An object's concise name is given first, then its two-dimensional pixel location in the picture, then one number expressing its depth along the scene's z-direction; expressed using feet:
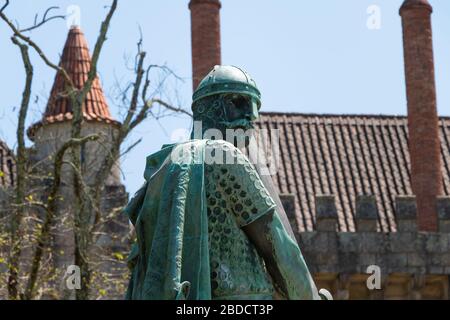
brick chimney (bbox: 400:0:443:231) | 95.96
